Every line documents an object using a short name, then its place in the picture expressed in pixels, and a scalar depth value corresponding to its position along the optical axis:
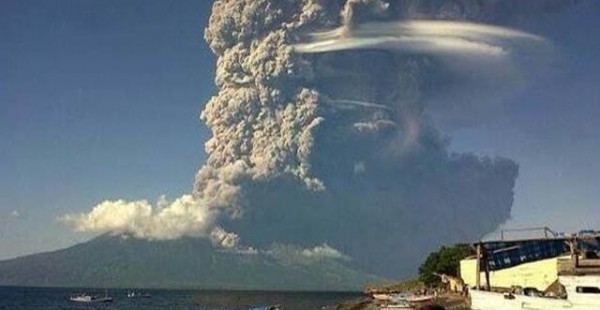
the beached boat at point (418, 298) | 65.75
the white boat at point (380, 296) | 83.20
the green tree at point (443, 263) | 101.50
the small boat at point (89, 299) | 153.73
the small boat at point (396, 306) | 56.86
